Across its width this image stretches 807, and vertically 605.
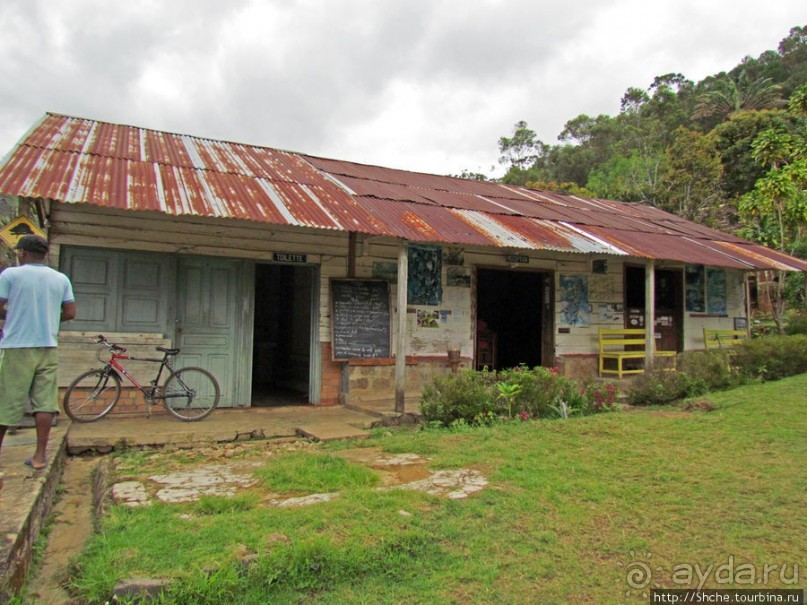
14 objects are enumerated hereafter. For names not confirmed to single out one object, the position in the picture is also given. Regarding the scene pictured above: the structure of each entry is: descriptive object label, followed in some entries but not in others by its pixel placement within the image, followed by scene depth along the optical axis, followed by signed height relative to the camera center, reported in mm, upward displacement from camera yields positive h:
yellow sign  5691 +932
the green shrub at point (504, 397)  6941 -862
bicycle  6652 -845
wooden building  6988 +1095
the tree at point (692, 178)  23312 +6485
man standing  3965 -128
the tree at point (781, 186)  13523 +3728
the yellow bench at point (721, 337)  12943 -59
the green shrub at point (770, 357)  9352 -366
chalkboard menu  8609 +139
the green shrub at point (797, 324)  13523 +286
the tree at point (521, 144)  50375 +16881
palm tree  39844 +16886
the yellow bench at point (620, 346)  11039 -277
